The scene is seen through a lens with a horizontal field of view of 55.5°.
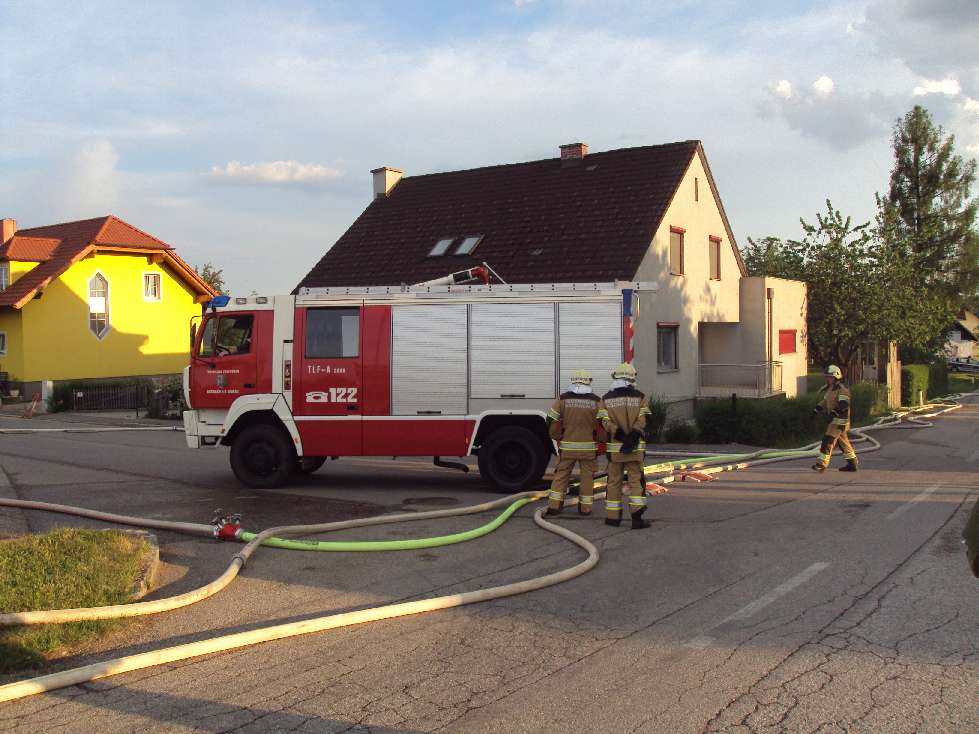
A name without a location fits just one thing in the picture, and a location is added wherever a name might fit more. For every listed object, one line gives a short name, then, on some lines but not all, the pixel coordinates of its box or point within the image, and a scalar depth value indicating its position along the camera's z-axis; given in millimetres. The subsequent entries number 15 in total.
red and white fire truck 11945
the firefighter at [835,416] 13805
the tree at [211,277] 58688
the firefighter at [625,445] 9508
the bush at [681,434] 19027
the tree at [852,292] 27828
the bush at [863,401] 24234
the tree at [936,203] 52250
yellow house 33062
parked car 68894
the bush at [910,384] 34188
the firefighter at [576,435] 10023
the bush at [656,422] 18531
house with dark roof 22875
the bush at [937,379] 40000
